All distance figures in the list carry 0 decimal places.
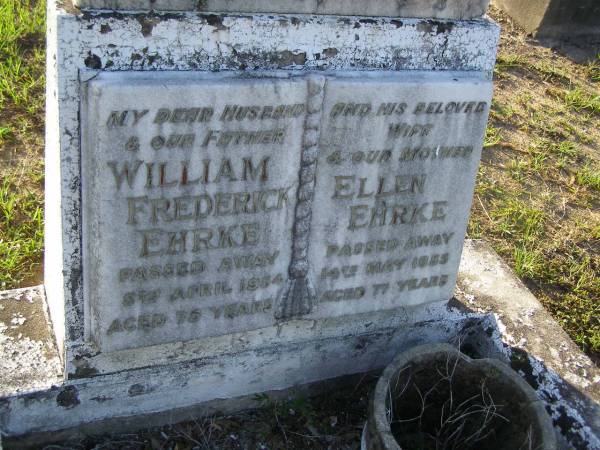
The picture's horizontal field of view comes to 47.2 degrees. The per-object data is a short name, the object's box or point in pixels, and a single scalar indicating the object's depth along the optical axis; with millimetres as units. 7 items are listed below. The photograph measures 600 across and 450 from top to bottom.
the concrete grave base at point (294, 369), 1993
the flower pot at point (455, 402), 2027
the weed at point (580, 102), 4365
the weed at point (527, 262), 3031
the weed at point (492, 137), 3893
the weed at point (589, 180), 3709
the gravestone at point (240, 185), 1593
